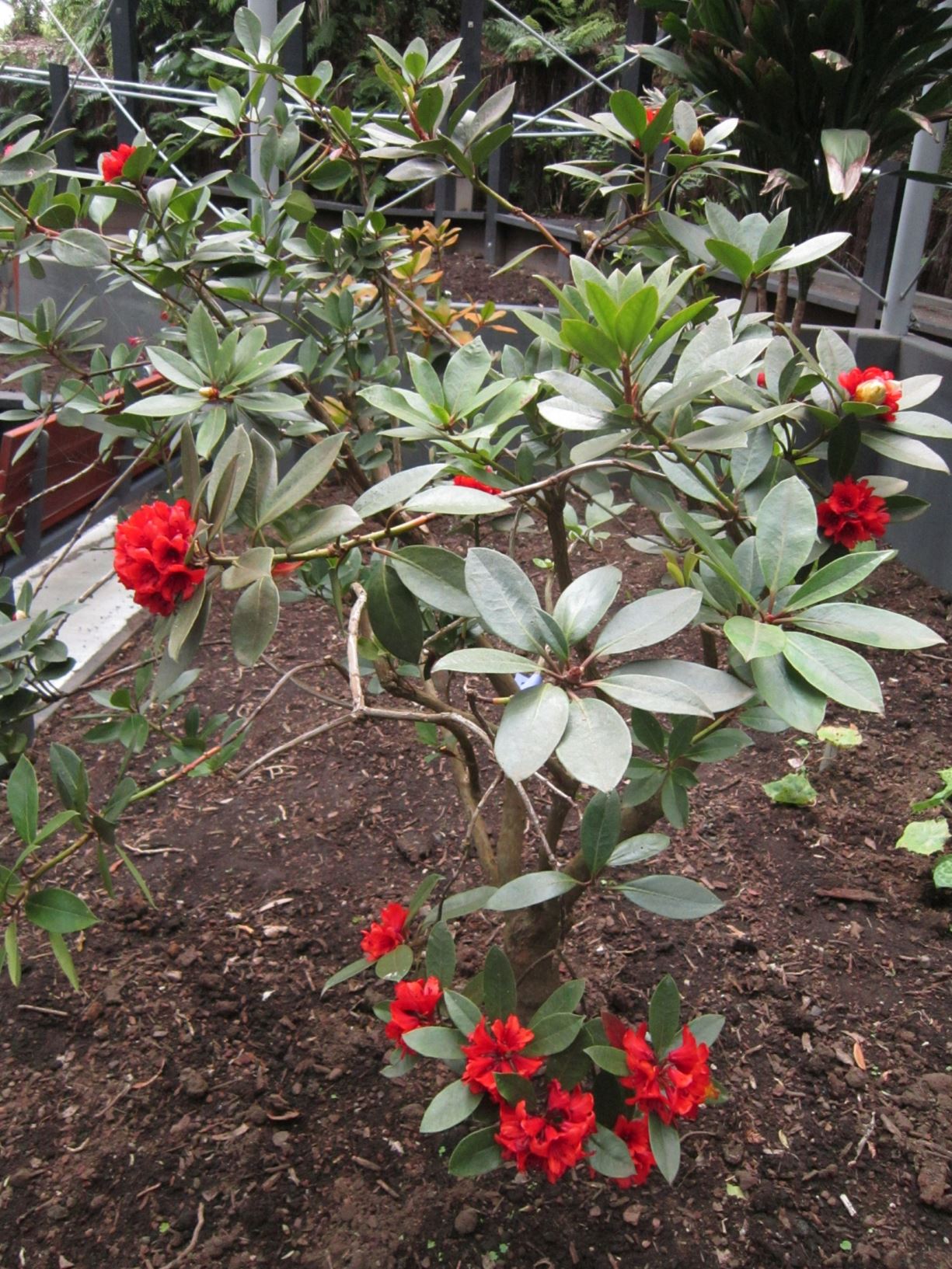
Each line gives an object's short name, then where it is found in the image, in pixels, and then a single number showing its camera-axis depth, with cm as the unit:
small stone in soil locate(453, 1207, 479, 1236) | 119
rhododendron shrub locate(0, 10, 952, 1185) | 73
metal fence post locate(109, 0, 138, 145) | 400
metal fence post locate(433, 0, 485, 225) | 379
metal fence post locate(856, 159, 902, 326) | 340
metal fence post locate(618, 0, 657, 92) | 370
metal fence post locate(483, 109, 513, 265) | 509
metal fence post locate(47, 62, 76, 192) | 454
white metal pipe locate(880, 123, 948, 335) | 324
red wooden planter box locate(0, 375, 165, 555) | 248
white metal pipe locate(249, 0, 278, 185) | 222
